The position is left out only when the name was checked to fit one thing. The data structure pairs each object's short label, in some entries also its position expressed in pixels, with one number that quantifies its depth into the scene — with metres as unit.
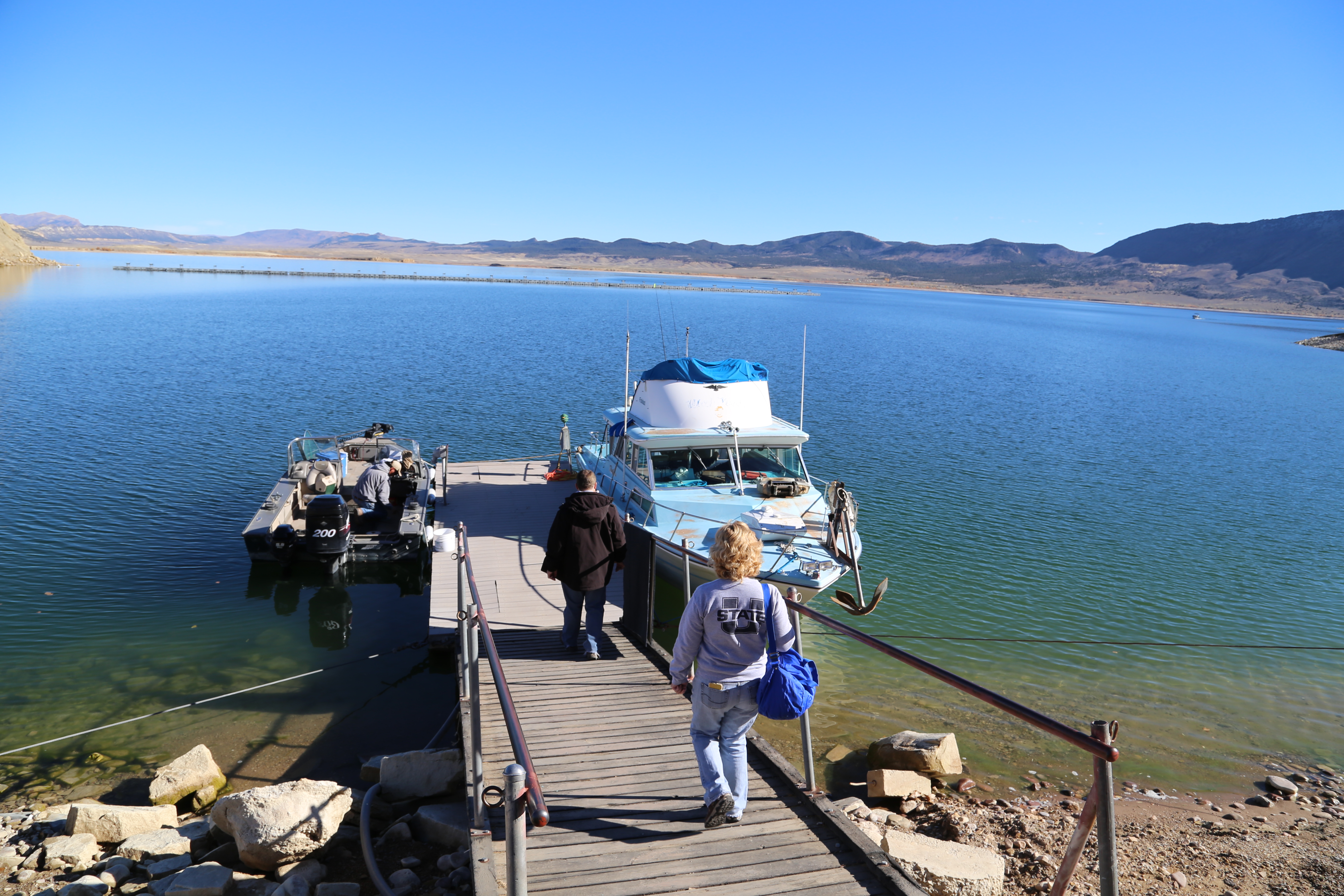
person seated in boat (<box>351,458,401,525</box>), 16.03
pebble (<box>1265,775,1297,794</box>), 9.06
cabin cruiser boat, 12.35
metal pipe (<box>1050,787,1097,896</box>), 3.96
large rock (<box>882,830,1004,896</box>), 6.11
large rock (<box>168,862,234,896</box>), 6.16
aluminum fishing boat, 14.39
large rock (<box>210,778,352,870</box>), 6.61
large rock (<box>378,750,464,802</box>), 7.62
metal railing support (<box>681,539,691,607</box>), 8.06
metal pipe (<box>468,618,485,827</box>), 5.37
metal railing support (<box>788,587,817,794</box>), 5.42
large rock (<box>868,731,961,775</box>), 8.95
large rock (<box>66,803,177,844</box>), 7.25
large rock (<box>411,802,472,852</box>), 6.77
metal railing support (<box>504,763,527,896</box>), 3.41
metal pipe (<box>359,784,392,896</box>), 6.12
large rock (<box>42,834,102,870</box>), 6.90
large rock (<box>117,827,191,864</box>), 7.04
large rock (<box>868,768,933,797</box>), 8.41
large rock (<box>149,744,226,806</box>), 8.14
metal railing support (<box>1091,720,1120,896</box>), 3.47
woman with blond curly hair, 4.64
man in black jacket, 7.59
